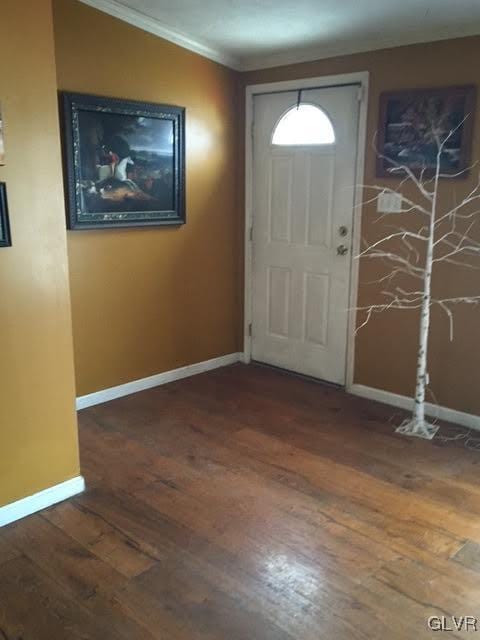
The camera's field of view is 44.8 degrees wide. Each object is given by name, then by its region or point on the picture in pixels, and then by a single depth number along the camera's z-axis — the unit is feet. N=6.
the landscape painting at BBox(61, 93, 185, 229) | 10.78
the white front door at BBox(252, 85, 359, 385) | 12.21
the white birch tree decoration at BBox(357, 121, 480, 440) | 10.53
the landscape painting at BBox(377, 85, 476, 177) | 10.30
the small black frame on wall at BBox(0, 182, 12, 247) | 7.27
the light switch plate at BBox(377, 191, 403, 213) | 11.32
